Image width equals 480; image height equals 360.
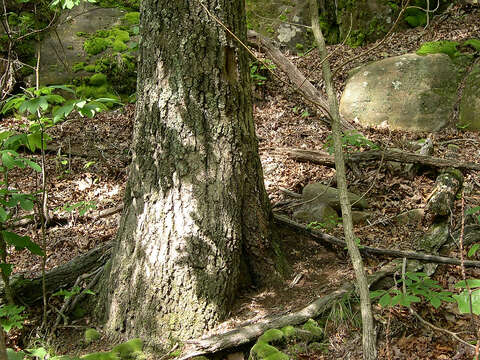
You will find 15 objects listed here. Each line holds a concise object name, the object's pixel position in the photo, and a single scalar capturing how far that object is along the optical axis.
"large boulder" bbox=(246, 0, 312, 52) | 8.93
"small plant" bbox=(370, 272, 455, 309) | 2.38
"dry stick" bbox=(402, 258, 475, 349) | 2.62
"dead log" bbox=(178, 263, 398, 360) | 2.72
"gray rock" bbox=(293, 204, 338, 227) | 4.21
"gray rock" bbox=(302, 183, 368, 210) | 4.41
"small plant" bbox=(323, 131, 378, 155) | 5.03
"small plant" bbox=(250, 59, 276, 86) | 7.27
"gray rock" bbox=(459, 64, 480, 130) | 6.11
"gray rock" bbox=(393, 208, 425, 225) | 4.16
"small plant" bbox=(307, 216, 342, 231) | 4.00
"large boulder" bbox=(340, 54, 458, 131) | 6.32
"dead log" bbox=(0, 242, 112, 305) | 3.32
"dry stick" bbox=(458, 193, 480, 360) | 1.50
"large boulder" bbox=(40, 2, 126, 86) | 7.38
